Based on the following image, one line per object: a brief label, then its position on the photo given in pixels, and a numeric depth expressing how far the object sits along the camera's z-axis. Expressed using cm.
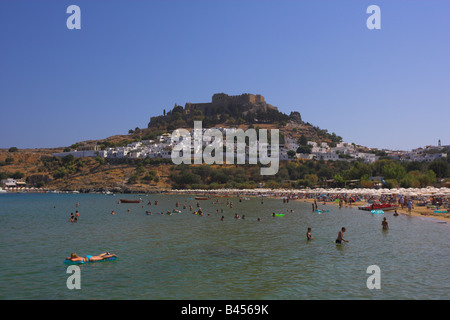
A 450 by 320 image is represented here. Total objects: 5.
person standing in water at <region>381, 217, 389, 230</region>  2667
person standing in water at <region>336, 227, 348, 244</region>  2129
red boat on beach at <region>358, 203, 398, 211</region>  4093
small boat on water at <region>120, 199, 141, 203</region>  6062
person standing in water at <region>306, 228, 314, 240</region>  2291
